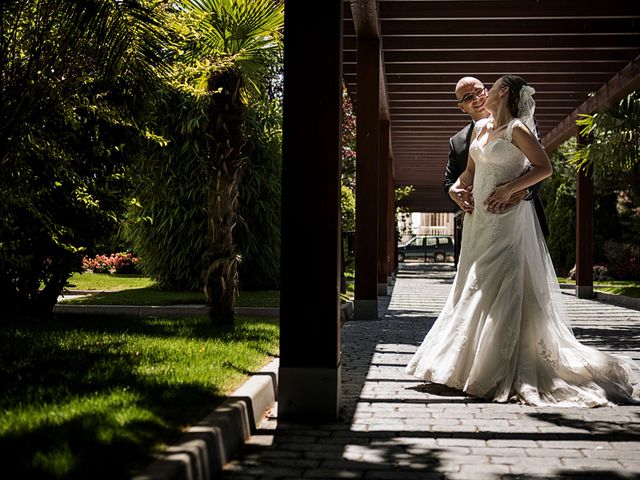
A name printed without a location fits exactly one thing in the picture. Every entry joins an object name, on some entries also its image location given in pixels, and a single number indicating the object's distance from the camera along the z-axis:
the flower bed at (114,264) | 25.44
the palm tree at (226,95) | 8.78
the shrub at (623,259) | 27.86
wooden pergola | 5.08
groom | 6.52
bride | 6.04
